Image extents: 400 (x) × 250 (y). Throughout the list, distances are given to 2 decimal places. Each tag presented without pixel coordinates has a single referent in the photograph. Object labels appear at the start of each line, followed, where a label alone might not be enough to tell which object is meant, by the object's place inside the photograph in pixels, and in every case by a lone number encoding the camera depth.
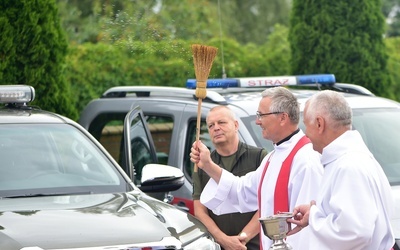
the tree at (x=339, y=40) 22.42
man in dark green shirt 11.81
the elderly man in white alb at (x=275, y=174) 9.88
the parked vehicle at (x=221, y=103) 13.17
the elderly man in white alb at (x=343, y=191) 7.99
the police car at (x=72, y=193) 9.10
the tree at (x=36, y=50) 17.68
